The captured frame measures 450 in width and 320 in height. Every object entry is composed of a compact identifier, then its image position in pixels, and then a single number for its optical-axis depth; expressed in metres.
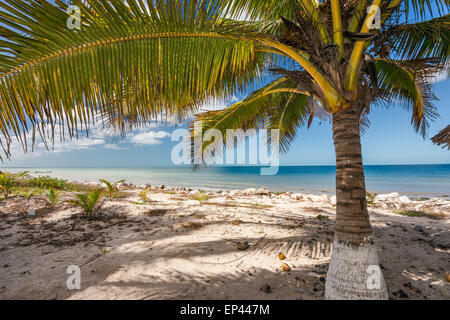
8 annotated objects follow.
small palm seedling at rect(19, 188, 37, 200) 5.58
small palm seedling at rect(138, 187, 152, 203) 5.68
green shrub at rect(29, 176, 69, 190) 8.12
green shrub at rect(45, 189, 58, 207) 4.87
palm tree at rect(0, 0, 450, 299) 1.54
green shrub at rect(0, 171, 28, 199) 5.60
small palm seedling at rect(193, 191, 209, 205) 6.90
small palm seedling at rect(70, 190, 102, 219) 4.18
